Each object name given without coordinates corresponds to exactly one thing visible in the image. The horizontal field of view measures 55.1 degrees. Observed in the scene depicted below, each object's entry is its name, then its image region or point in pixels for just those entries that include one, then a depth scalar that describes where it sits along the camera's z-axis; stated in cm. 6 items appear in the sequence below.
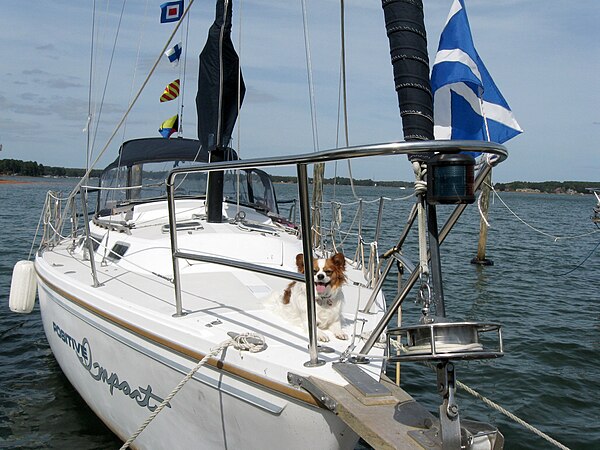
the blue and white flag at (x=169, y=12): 854
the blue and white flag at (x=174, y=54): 977
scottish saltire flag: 639
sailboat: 235
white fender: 641
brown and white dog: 350
